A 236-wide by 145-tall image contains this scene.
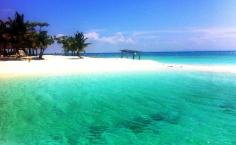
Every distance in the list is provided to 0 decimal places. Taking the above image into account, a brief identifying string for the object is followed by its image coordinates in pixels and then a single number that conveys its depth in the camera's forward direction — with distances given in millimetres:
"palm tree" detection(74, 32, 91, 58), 29036
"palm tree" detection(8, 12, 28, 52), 23070
